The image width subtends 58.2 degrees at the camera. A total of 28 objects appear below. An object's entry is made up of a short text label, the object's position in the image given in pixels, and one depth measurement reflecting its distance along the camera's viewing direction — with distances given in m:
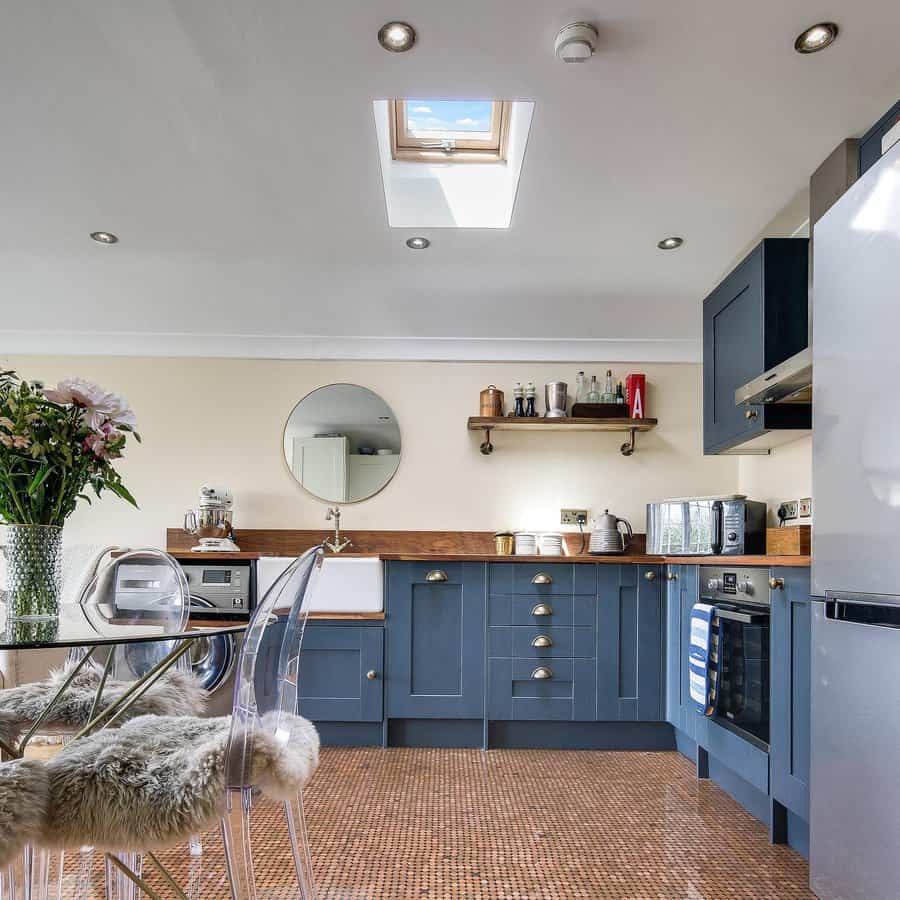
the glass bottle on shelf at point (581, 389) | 4.55
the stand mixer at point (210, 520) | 4.32
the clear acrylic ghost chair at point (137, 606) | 2.06
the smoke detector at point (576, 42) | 2.04
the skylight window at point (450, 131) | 3.14
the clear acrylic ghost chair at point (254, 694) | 1.43
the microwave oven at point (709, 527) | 3.60
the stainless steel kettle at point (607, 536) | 4.22
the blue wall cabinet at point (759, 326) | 2.93
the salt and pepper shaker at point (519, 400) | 4.52
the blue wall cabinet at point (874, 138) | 2.35
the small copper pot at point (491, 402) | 4.48
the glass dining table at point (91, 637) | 1.50
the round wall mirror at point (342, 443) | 4.57
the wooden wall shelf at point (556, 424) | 4.41
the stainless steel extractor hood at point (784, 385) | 2.47
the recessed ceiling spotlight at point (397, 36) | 2.07
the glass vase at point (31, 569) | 1.75
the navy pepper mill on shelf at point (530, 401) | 4.53
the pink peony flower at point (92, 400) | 1.75
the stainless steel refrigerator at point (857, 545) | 1.62
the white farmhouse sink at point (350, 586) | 3.84
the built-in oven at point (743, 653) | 2.63
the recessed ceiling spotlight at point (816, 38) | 2.03
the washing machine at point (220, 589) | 3.91
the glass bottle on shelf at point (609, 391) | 4.54
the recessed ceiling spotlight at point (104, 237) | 3.46
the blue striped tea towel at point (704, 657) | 2.93
